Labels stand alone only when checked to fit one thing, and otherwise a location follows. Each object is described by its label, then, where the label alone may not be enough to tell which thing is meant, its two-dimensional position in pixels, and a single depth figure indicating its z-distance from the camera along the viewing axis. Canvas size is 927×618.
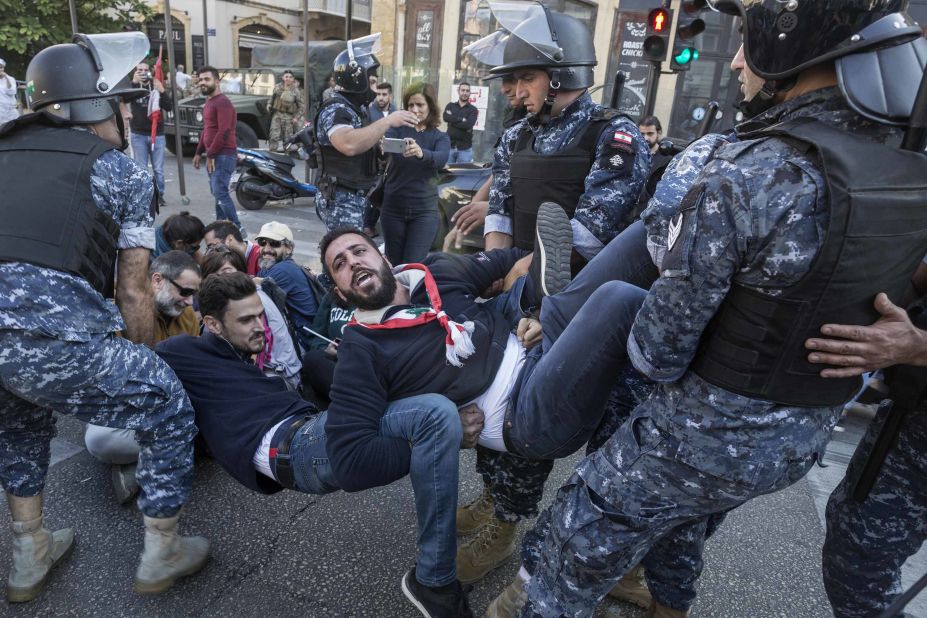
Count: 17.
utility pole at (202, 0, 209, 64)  20.20
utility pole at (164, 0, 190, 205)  7.58
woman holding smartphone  4.48
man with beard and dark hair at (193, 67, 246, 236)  6.80
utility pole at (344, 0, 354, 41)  7.68
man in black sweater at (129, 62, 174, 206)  7.70
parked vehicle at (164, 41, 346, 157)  11.31
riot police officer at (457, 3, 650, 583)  2.24
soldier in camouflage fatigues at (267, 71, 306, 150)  11.87
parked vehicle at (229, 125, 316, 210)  8.23
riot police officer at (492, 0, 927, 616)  1.16
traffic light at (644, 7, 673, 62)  5.80
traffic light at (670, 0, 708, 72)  5.58
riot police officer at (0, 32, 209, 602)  1.76
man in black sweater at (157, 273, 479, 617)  1.84
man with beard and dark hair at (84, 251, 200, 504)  2.58
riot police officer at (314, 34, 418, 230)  3.95
